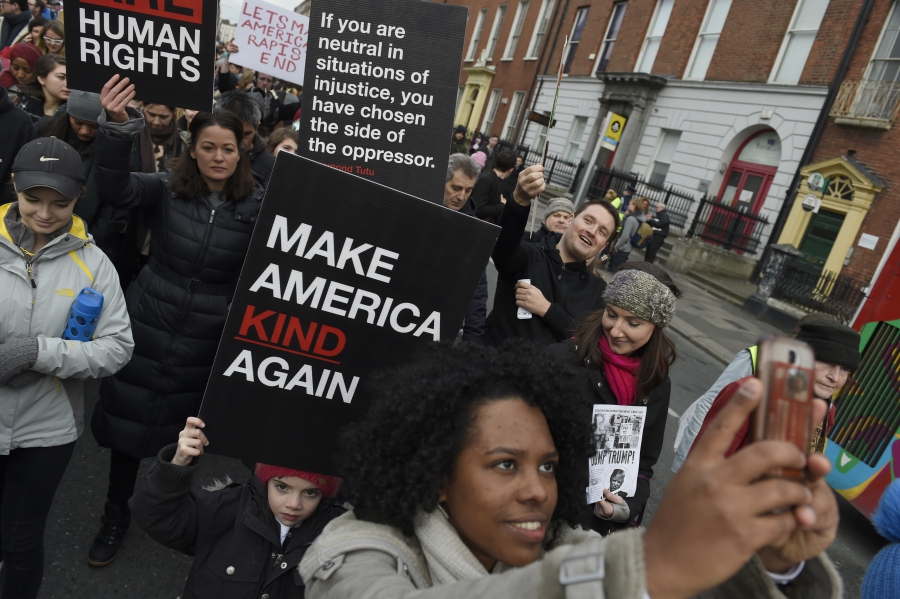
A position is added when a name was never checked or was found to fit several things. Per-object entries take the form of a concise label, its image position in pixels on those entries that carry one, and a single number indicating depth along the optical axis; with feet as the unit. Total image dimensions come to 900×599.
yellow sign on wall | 27.48
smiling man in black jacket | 9.95
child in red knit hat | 6.61
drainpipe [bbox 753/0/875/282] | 47.06
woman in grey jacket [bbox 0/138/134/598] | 7.29
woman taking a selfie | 2.35
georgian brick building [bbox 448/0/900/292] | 45.91
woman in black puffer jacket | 9.30
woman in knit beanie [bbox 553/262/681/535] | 7.98
